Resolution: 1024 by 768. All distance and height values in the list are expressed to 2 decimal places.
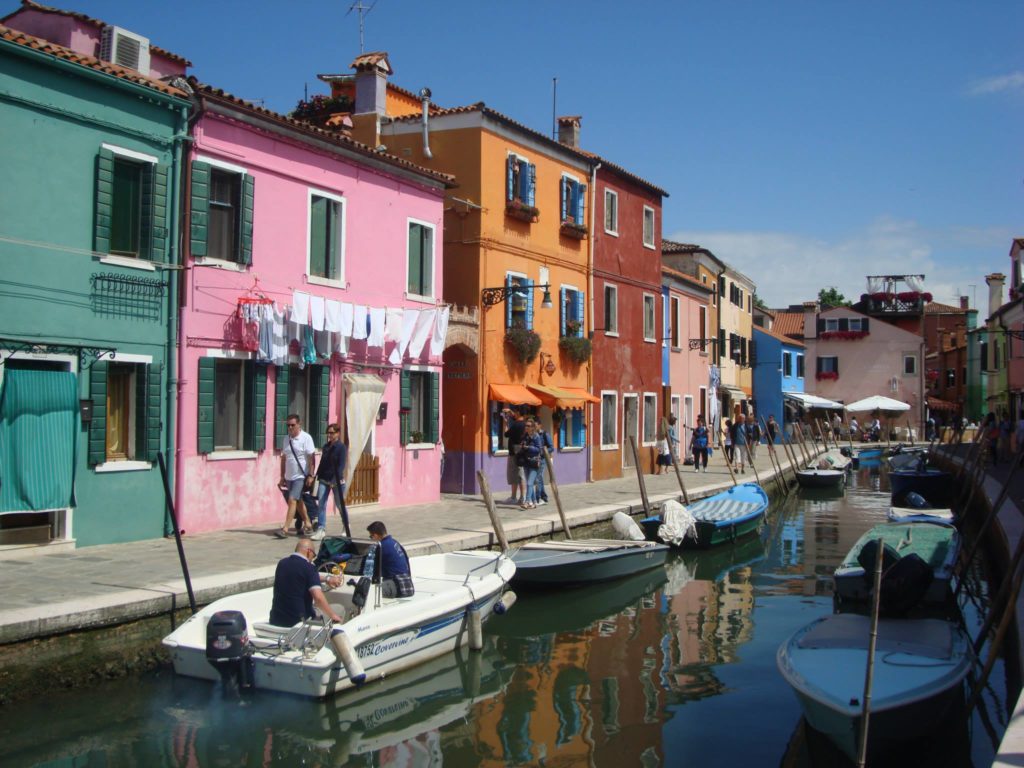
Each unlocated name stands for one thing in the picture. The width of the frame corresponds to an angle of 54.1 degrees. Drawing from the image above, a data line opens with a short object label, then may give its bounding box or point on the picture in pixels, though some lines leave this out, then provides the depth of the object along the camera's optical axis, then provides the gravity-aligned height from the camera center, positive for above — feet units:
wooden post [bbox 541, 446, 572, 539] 56.03 -3.67
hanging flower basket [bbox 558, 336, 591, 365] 83.46 +7.47
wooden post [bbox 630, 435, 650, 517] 65.09 -3.72
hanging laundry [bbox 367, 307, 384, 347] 58.54 +6.25
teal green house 40.93 +6.68
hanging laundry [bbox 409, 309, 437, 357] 62.64 +6.51
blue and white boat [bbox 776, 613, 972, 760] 26.18 -6.63
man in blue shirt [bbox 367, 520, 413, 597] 36.58 -4.84
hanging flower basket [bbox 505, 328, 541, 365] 75.46 +7.13
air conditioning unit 48.60 +18.89
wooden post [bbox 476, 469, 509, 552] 48.96 -4.09
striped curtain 40.27 -0.20
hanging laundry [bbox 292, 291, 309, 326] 52.75 +6.76
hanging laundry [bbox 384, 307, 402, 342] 60.64 +6.71
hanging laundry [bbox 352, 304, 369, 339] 57.26 +6.50
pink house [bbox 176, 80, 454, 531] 48.96 +6.72
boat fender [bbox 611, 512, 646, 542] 56.49 -5.18
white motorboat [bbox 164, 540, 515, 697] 30.37 -6.46
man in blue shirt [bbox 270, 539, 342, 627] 32.01 -4.91
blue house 169.89 +10.53
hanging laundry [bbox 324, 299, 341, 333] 54.95 +6.55
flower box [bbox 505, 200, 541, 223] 75.97 +17.32
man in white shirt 48.83 -1.43
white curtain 57.62 +1.43
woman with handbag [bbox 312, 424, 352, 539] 48.55 -1.56
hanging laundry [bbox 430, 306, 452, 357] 64.13 +6.69
